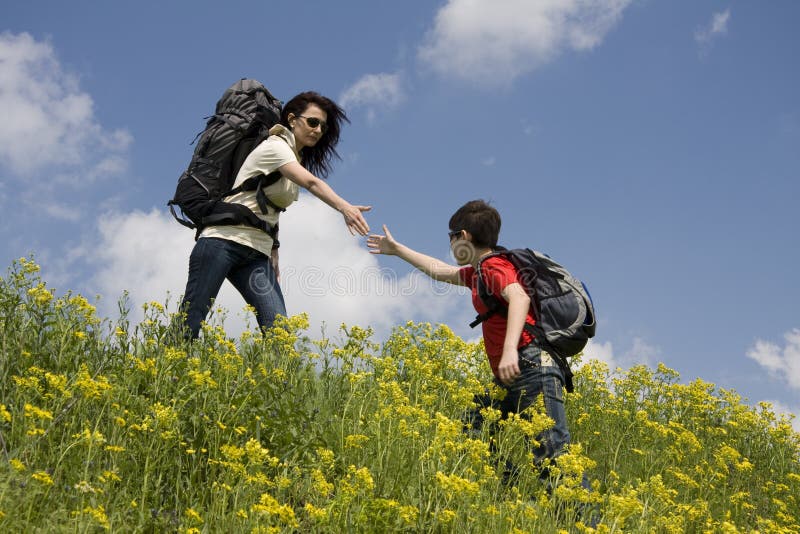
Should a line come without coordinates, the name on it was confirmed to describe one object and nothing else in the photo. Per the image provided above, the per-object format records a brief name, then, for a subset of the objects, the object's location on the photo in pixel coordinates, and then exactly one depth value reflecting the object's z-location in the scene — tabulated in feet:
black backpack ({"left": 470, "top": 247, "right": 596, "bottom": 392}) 15.30
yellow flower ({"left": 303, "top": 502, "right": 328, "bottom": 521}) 9.38
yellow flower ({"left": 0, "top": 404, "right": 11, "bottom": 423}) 9.63
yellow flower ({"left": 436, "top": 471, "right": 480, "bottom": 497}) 9.83
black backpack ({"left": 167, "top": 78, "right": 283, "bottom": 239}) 17.22
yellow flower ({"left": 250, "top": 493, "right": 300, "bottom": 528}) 8.74
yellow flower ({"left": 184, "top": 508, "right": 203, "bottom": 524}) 9.15
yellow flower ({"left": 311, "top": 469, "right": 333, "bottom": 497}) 10.26
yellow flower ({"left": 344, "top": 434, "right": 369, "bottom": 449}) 12.30
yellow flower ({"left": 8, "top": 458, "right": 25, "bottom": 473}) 9.02
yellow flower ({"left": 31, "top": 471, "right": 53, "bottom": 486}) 9.01
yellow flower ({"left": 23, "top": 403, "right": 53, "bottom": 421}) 9.70
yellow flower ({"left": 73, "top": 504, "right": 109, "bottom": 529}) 8.43
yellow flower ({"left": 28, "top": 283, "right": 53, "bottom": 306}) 14.56
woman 16.53
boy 14.44
